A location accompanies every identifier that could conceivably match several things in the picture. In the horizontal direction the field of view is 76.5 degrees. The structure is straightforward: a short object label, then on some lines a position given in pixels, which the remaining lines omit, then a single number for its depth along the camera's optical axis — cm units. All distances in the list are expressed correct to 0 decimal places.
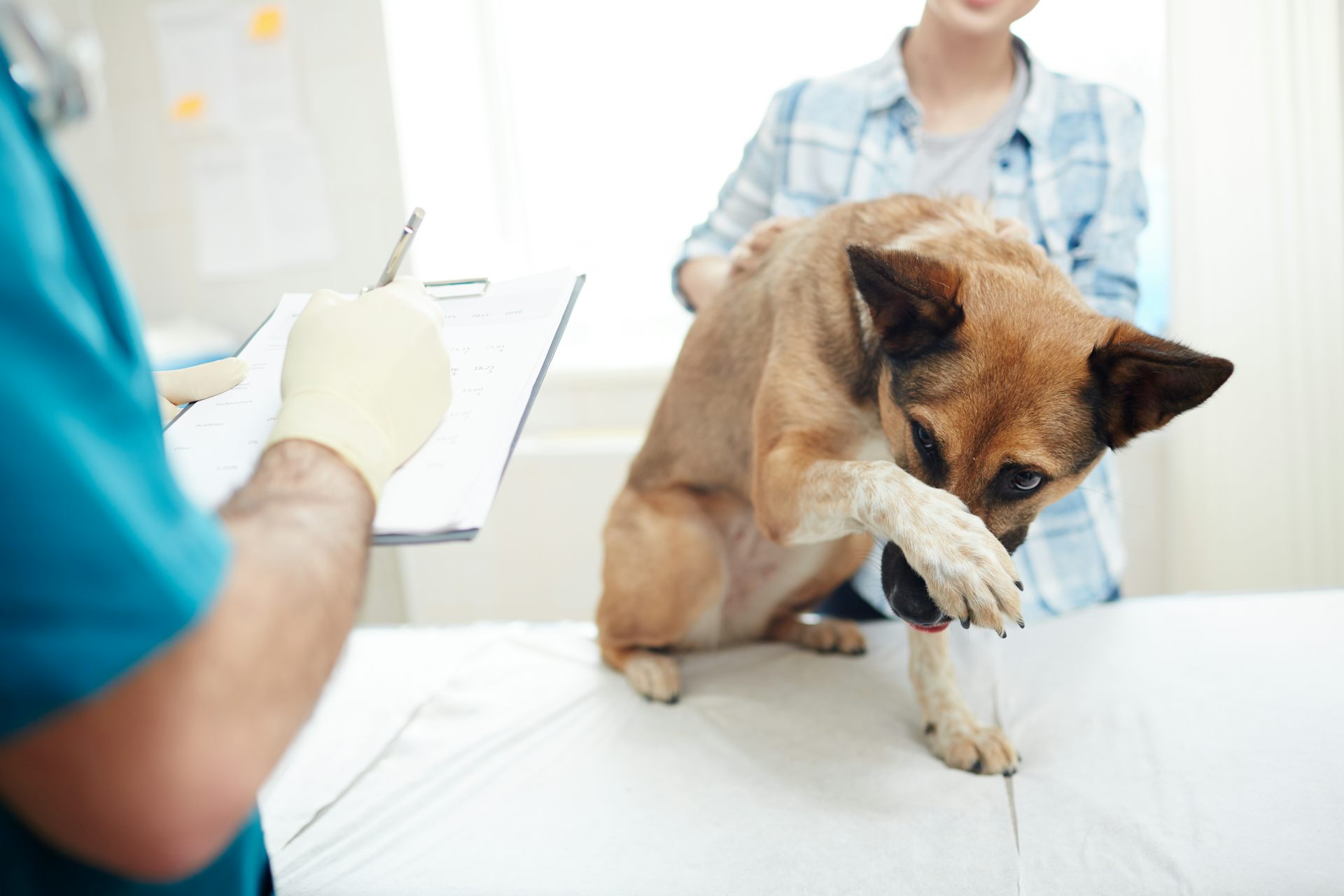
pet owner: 174
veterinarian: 43
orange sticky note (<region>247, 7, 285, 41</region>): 304
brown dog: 110
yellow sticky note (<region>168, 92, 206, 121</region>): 319
